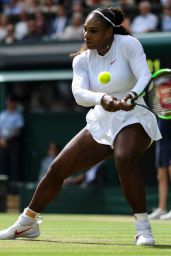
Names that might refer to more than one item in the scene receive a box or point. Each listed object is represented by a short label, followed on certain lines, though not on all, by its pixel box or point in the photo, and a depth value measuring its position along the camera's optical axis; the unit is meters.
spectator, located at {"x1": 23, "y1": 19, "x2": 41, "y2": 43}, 18.58
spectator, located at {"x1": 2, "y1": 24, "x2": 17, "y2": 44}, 18.58
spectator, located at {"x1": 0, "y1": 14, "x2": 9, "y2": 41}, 19.23
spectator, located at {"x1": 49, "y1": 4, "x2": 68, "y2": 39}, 18.47
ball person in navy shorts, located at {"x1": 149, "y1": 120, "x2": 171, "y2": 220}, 12.71
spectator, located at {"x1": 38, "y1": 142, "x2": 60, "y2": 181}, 16.88
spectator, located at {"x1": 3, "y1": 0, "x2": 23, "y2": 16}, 20.19
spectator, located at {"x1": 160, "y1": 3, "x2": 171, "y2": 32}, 16.66
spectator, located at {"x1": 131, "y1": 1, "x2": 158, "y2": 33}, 16.88
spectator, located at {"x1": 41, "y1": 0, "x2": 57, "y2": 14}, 19.43
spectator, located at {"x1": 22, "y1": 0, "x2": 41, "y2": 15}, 19.86
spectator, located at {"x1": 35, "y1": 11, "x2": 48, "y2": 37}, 18.77
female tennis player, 6.86
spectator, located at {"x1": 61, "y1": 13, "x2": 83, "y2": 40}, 17.59
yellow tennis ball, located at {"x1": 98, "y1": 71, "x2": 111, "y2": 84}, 7.02
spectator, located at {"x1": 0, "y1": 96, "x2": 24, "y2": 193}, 17.45
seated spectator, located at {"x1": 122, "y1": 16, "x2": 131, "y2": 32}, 15.79
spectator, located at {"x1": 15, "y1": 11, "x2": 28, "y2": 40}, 19.08
